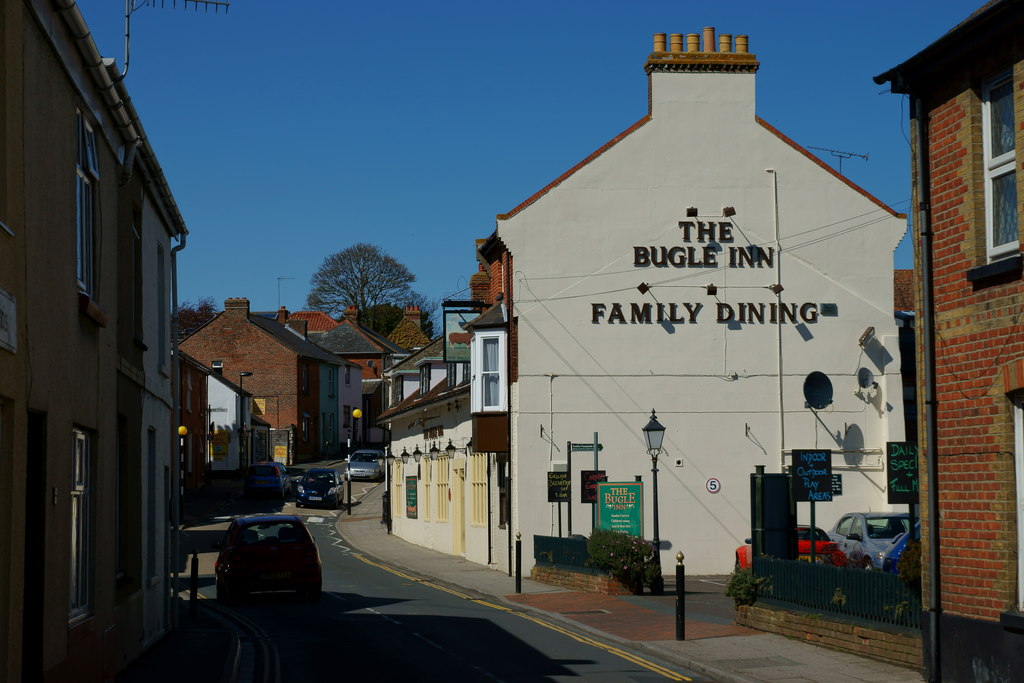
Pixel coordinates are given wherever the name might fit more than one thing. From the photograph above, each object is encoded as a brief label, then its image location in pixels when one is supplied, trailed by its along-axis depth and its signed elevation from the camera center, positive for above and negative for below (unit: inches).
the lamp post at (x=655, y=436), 923.4 -4.1
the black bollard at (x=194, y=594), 815.2 -107.9
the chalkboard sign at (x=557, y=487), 1070.4 -48.8
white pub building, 1156.5 +108.8
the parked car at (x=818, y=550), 834.2 -88.3
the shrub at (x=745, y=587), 701.9 -91.5
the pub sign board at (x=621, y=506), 1004.6 -62.2
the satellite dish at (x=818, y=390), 1175.6 +37.5
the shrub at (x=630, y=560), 933.2 -99.4
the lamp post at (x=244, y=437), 2699.3 -5.3
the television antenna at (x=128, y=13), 533.3 +187.7
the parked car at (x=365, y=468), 2464.3 -69.9
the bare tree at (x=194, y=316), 3527.6 +353.6
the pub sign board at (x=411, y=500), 1688.0 -93.0
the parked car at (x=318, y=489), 2086.6 -94.4
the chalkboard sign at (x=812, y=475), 714.8 -27.2
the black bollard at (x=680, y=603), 652.1 -93.1
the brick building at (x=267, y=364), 2987.2 +172.8
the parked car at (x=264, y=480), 2177.7 -81.6
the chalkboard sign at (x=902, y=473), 607.8 -22.5
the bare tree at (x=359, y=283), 3759.8 +474.2
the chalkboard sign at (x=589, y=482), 1045.2 -43.9
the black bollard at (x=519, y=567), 953.2 -107.1
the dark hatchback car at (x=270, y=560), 916.6 -95.1
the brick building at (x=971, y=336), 453.1 +35.8
